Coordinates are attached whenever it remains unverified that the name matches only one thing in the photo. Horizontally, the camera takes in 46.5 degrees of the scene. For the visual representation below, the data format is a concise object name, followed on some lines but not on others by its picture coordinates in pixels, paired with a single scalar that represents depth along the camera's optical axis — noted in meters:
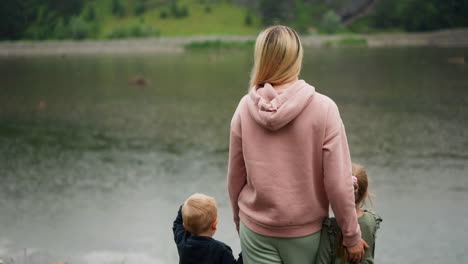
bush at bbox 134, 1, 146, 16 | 78.12
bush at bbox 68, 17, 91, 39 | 64.88
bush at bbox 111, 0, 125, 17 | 77.66
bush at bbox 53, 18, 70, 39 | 66.46
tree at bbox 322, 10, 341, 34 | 68.50
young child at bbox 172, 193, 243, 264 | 2.95
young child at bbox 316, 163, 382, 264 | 2.60
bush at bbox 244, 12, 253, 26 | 71.44
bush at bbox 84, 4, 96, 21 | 74.93
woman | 2.43
